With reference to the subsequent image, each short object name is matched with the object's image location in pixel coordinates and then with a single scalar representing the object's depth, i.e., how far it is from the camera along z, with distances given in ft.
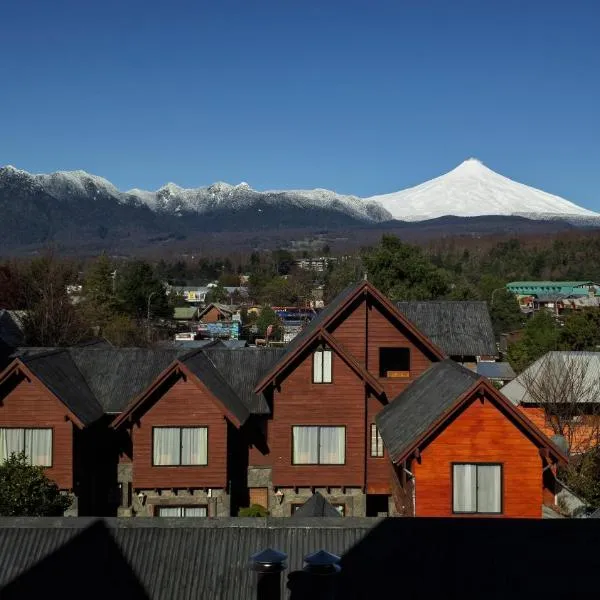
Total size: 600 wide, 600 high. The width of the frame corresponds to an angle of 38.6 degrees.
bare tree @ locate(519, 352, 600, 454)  132.16
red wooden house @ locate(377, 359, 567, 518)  76.64
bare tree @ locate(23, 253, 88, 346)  208.03
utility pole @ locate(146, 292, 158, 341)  304.13
